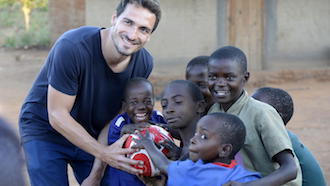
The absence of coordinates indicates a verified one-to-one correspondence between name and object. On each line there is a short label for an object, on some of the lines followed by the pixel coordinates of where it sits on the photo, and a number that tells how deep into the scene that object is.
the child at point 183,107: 3.05
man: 3.17
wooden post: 10.38
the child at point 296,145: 3.21
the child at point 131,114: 3.29
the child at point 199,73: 3.62
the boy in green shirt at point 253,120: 2.67
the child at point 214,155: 2.61
